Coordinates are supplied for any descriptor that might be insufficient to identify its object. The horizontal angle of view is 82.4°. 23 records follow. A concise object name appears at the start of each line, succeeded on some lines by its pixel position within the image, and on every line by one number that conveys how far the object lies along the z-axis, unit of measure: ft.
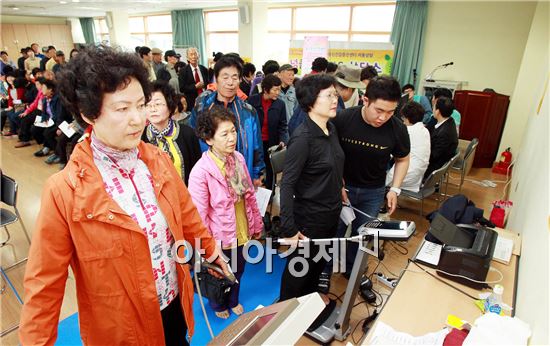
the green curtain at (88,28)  47.80
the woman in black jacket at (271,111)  10.98
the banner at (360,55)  20.10
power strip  7.99
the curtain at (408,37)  20.07
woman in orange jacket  2.82
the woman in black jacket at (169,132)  5.78
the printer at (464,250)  4.77
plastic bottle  4.16
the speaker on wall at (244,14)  23.21
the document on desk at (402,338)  3.67
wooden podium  16.24
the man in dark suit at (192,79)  16.55
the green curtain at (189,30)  33.99
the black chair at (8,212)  7.46
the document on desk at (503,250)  5.55
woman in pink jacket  5.57
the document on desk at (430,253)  5.30
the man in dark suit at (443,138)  11.18
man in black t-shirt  6.02
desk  4.05
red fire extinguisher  16.16
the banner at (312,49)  21.06
